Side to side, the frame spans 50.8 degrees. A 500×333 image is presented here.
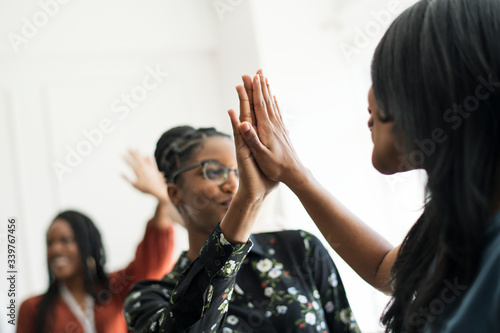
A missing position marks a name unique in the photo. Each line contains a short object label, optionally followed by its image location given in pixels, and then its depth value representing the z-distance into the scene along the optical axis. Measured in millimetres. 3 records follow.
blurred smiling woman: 1998
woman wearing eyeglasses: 968
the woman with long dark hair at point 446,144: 609
